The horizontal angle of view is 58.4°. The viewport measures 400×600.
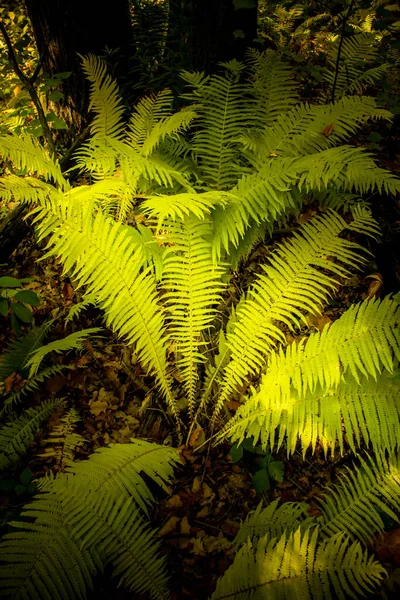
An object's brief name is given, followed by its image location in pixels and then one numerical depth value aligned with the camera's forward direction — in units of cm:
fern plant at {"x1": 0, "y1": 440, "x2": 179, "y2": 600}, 116
